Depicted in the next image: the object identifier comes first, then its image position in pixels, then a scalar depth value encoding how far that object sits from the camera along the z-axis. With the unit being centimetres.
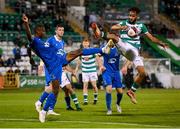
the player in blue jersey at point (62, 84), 1912
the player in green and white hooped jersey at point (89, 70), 2853
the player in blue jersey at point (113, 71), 2097
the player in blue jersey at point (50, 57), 1733
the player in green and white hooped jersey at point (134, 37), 2024
